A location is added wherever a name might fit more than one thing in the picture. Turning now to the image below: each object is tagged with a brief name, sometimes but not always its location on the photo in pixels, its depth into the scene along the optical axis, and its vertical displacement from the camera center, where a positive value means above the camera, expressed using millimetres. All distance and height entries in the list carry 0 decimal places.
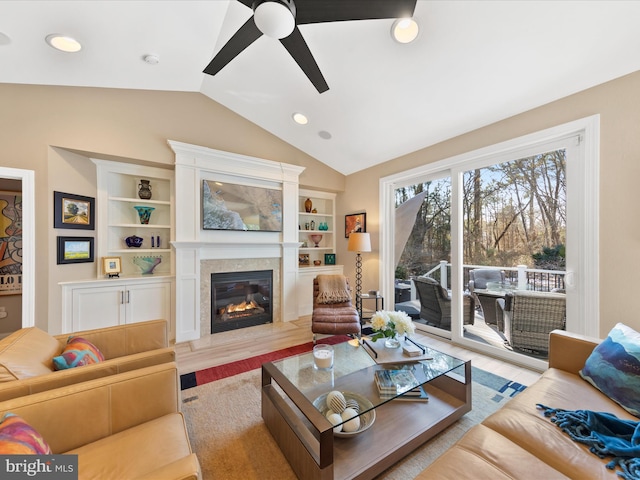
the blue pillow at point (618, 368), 1339 -746
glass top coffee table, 1339 -1137
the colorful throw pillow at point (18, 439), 775 -645
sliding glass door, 2346 -63
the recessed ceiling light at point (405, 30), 2055 +1749
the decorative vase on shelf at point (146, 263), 3508 -339
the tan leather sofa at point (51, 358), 1173 -677
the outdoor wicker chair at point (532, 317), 2533 -830
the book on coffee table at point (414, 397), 1865 -1174
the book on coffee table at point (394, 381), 1675 -1003
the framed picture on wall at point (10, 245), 3260 -75
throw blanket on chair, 3707 -754
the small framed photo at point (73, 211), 2729 +322
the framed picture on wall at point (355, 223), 4508 +288
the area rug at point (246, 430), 1467 -1337
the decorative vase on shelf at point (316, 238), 5078 +17
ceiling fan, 1396 +1350
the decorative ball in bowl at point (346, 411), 1441 -1033
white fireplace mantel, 3338 +49
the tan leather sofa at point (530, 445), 1021 -942
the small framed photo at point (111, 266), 3109 -334
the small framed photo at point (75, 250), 2785 -120
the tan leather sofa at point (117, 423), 997 -849
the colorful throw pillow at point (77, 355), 1389 -671
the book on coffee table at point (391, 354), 1962 -940
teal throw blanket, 1025 -895
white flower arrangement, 2037 -706
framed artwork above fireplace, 3551 +481
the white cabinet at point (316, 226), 4906 +258
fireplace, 3685 -943
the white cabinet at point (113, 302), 2846 -771
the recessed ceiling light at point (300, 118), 3521 +1716
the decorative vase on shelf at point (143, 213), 3455 +361
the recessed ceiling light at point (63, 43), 2049 +1658
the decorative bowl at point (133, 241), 3379 -26
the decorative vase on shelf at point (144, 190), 3445 +674
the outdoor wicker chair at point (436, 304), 3221 -883
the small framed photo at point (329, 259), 4984 -398
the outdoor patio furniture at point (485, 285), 2963 -576
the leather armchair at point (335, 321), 3111 -1039
